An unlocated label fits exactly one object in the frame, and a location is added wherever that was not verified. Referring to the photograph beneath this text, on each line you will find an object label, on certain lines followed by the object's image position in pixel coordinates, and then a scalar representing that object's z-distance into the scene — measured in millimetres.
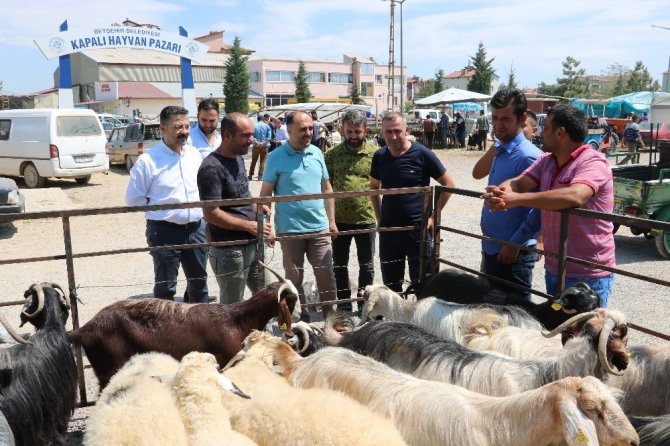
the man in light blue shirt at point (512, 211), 4574
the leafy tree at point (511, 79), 91450
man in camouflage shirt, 5758
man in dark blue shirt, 5348
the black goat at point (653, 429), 2521
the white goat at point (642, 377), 3170
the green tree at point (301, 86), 73750
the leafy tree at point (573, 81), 79875
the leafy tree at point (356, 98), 61931
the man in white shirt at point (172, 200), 4961
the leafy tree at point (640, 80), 88375
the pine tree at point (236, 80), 64875
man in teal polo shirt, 5258
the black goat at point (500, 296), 3664
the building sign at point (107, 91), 55969
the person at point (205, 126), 7270
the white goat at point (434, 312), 3939
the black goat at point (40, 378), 3104
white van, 15695
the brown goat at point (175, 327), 3650
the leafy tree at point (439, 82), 99738
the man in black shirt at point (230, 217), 4590
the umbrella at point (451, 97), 28391
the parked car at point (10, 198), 11109
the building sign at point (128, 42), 15987
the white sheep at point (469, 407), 2264
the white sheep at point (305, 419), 2467
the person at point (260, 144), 18081
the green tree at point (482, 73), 77250
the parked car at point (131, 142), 20516
